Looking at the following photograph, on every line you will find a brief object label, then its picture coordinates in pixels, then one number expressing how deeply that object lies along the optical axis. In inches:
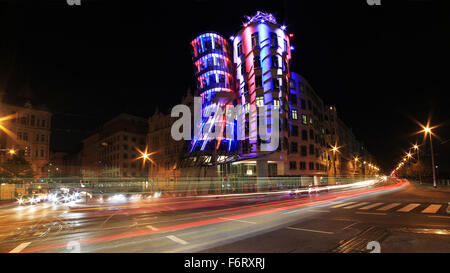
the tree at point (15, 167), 1647.4
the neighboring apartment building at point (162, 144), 2819.9
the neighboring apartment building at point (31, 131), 2876.5
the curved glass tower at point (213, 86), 1893.5
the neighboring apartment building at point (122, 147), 3499.5
